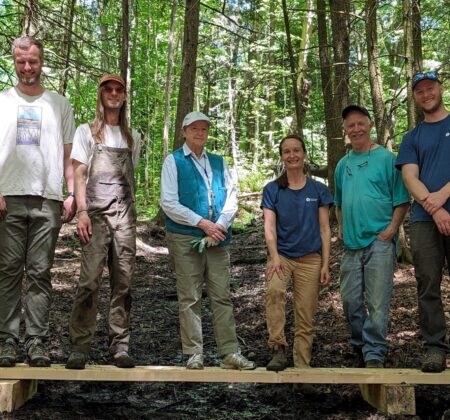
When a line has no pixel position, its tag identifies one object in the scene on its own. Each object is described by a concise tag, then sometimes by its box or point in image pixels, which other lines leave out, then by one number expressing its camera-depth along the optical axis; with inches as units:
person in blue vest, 187.2
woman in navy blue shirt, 191.2
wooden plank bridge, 178.2
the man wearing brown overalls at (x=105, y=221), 186.1
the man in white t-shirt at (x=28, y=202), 184.4
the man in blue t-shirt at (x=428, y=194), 181.8
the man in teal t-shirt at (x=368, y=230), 194.7
